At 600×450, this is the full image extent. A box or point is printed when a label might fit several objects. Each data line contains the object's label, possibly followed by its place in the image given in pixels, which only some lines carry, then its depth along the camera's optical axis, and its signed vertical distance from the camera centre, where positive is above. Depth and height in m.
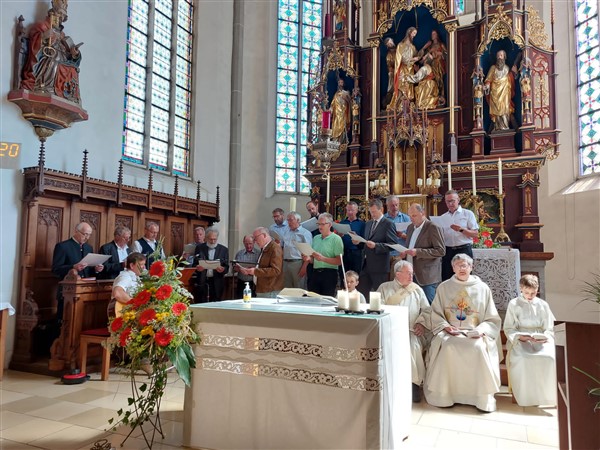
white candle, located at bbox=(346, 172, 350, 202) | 8.61 +1.44
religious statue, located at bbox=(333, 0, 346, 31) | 10.13 +5.55
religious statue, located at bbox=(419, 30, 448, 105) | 9.27 +4.12
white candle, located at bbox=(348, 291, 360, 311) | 3.03 -0.24
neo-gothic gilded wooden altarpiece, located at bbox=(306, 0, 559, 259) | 8.09 +3.09
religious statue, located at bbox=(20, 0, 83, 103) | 6.36 +2.86
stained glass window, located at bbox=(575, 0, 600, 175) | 9.80 +4.02
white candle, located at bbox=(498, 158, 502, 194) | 7.27 +1.49
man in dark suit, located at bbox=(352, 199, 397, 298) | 5.59 +0.18
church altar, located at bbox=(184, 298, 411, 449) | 2.80 -0.75
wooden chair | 5.04 -0.95
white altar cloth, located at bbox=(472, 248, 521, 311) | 5.76 -0.05
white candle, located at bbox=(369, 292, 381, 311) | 3.07 -0.24
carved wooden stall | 5.78 +0.52
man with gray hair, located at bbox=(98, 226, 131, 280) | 6.19 +0.11
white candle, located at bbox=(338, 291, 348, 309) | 3.09 -0.23
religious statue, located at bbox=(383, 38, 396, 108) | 9.61 +4.21
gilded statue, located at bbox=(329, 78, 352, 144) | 9.92 +3.27
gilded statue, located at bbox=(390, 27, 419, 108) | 9.31 +4.09
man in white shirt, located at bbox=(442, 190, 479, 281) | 5.59 +0.50
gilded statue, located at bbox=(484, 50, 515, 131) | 8.51 +3.26
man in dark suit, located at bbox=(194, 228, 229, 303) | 7.23 -0.18
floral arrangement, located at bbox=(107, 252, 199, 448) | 3.07 -0.46
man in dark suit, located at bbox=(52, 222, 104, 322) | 5.77 +0.06
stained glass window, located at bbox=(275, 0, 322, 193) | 13.01 +5.04
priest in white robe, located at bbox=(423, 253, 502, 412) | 4.28 -0.74
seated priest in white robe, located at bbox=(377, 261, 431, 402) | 4.62 -0.42
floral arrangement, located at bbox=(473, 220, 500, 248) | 6.27 +0.36
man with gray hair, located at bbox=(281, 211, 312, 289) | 6.35 +0.13
